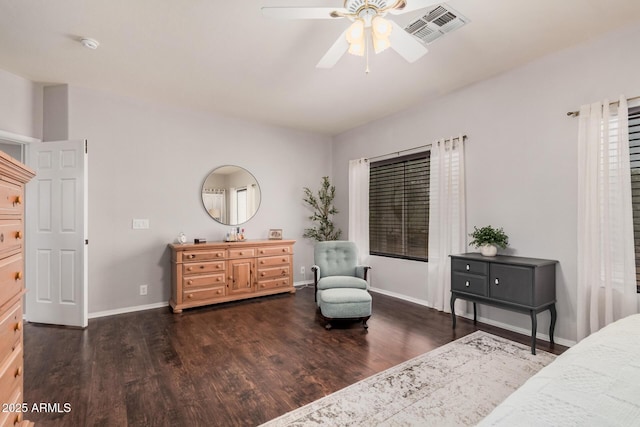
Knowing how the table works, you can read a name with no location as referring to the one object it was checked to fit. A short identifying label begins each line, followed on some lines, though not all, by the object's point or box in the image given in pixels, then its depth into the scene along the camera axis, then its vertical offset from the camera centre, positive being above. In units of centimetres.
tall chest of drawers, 126 -32
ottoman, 329 -101
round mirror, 462 +26
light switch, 405 -16
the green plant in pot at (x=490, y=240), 324 -30
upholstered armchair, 330 -85
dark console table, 271 -67
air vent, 230 +148
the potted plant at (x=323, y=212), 562 +0
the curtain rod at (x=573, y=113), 280 +90
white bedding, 84 -56
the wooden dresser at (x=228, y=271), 396 -83
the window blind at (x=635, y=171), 254 +34
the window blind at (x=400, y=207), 433 +8
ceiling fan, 185 +121
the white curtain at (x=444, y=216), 374 -5
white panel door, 345 -21
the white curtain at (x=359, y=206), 518 +10
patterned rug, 185 -124
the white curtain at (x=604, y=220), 251 -7
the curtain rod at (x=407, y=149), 375 +90
